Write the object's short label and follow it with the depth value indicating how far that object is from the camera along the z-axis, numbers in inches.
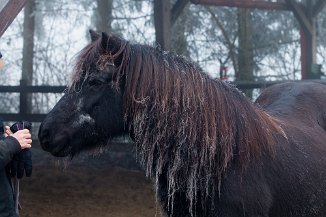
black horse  127.4
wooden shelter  379.5
